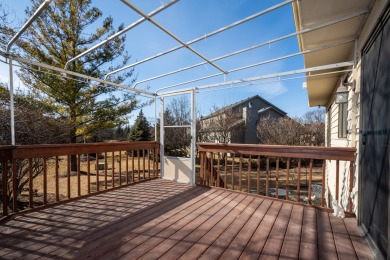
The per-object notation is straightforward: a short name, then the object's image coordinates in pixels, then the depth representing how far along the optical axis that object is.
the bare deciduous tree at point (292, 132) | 11.75
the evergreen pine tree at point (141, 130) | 17.00
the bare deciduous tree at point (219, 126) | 12.33
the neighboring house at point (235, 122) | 12.47
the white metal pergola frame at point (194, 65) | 2.06
